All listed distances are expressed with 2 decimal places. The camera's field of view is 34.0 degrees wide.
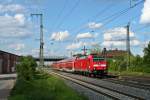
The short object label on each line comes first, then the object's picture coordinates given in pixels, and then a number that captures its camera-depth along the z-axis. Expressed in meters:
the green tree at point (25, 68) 25.99
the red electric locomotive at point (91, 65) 31.85
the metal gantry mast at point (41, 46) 40.23
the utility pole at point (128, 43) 38.36
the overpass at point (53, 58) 101.78
